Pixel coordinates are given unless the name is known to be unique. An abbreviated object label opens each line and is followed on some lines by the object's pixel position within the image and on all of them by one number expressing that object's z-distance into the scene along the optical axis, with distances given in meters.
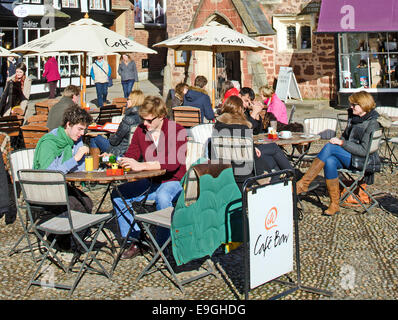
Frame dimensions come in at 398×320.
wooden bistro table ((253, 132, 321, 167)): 8.31
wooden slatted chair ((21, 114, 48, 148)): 9.60
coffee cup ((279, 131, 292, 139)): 8.57
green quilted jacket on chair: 5.23
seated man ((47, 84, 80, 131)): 9.68
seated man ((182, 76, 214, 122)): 11.99
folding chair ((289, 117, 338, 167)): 9.70
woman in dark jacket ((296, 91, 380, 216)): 7.88
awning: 17.70
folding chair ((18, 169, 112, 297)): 5.59
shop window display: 18.97
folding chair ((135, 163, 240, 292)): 5.25
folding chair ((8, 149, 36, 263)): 6.66
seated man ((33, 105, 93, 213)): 6.32
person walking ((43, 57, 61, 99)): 21.94
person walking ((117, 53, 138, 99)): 20.84
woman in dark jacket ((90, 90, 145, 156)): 9.17
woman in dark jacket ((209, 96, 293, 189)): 7.22
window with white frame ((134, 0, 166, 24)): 34.50
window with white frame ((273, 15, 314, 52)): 21.41
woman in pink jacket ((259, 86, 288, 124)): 10.42
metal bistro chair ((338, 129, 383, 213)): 7.84
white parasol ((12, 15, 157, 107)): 11.03
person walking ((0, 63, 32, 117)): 12.97
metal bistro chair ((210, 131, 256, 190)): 7.30
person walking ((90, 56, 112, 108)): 20.11
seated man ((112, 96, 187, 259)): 6.29
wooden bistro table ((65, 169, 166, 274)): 5.95
